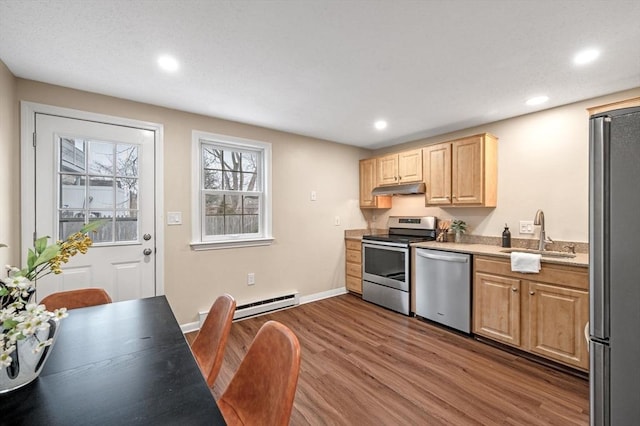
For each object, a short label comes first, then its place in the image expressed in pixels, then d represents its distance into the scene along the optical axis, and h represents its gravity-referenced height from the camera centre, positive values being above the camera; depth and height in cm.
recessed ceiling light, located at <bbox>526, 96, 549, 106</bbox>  260 +104
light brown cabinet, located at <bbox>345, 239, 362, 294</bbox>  413 -78
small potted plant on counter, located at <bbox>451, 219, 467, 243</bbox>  350 -20
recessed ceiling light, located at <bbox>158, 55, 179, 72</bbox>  196 +105
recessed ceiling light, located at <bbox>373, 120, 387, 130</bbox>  338 +106
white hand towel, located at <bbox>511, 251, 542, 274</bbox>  237 -42
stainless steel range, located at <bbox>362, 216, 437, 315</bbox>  346 -63
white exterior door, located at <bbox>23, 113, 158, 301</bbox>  234 +13
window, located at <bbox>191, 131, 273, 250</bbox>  313 +24
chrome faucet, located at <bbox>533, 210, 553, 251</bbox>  279 -16
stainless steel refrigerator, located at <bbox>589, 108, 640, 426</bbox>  98 -19
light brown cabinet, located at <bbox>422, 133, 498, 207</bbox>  311 +46
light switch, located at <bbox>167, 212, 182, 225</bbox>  289 -6
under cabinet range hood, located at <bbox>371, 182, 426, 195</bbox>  362 +31
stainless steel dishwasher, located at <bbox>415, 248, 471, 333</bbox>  285 -80
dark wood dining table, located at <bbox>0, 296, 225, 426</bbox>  77 -54
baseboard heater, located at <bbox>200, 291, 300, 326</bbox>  332 -113
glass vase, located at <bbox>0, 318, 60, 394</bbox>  86 -47
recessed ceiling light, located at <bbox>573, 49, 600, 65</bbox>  188 +105
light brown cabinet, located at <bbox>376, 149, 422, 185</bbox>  369 +61
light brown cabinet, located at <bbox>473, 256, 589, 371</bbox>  219 -81
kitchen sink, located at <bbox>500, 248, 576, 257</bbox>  257 -38
